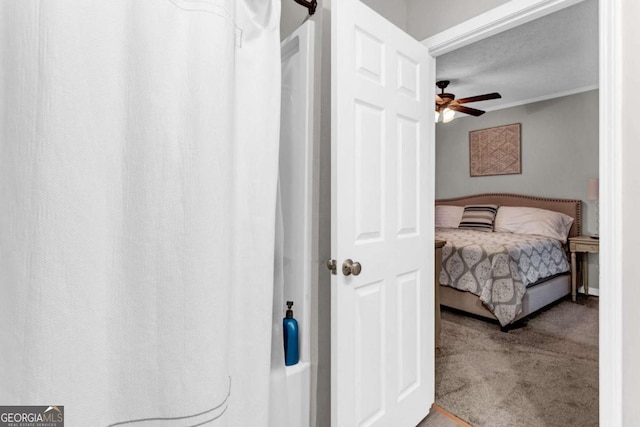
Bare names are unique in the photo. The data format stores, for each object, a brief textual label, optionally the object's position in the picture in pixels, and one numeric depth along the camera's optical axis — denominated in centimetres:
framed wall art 504
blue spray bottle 149
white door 136
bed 318
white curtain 79
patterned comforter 316
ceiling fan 378
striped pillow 492
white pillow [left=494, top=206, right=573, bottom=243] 431
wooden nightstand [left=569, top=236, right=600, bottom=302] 399
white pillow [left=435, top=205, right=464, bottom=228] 546
